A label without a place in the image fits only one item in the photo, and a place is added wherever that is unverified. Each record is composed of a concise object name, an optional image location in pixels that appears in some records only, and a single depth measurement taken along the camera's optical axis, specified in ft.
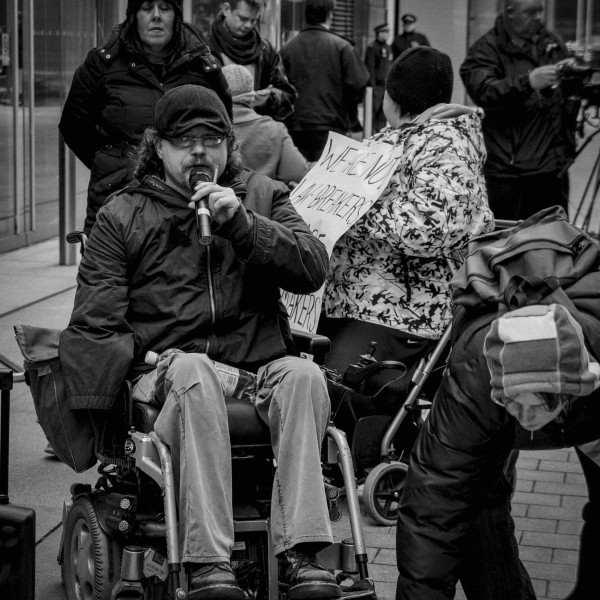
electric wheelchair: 19.15
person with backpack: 15.33
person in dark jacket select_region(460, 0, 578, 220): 42.02
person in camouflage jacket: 25.88
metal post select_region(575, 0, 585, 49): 109.25
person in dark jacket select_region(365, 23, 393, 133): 100.19
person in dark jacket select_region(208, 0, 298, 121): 42.19
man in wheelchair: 18.75
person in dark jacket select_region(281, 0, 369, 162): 56.89
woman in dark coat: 30.36
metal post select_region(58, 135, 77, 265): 53.97
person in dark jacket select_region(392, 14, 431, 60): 100.71
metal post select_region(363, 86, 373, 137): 101.67
